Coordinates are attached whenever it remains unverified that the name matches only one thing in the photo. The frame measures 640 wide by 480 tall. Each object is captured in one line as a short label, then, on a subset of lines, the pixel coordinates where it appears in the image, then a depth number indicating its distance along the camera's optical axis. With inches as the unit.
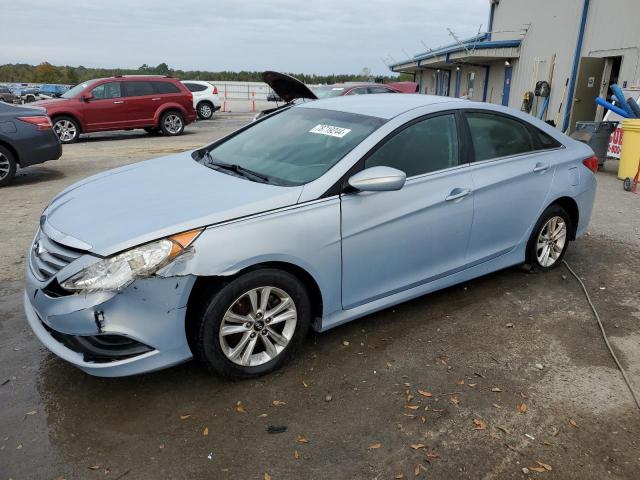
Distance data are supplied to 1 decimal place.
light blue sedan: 104.7
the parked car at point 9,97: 951.0
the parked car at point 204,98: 858.8
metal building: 501.4
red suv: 547.8
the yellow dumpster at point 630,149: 345.4
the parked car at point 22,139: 323.6
